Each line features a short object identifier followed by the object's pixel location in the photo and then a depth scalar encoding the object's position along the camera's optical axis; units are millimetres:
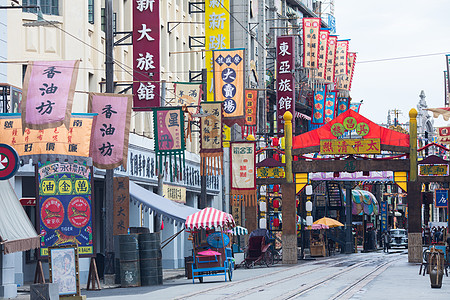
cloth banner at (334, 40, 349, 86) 79438
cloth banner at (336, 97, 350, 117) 90962
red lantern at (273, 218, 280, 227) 60469
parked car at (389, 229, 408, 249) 76875
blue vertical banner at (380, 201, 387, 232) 87438
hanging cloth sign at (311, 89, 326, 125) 78250
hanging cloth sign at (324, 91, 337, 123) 78312
